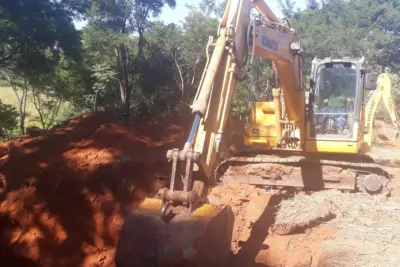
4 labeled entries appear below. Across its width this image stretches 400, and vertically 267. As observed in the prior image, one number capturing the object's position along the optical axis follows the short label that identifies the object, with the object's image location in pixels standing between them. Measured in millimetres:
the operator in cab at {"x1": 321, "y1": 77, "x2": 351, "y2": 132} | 7305
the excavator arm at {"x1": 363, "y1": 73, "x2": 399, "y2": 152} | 7863
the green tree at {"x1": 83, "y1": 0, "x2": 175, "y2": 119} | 15242
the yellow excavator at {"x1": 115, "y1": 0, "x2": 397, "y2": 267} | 3623
